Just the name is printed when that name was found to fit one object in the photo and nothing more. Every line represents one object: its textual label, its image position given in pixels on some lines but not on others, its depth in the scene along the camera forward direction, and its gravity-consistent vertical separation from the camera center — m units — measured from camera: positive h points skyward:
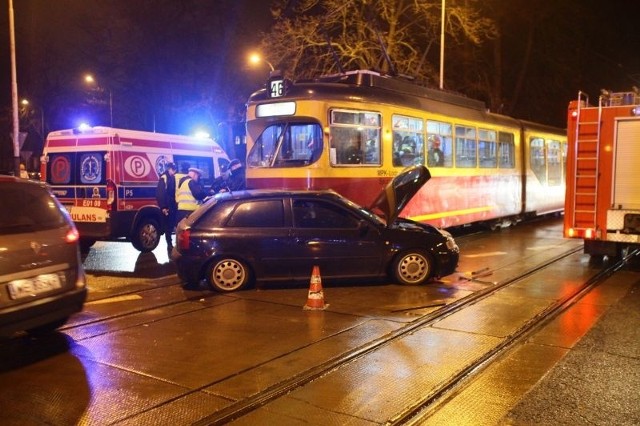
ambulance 11.62 -0.13
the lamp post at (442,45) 21.99 +4.67
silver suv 5.14 -0.78
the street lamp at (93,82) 33.22 +5.02
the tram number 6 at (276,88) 11.21 +1.54
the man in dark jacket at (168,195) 11.75 -0.44
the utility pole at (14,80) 21.07 +3.32
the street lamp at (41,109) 39.19 +4.10
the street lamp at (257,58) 23.75 +4.55
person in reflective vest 11.63 -0.38
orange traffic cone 7.50 -1.50
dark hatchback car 8.47 -1.00
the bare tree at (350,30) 22.88 +5.41
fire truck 10.12 -0.04
